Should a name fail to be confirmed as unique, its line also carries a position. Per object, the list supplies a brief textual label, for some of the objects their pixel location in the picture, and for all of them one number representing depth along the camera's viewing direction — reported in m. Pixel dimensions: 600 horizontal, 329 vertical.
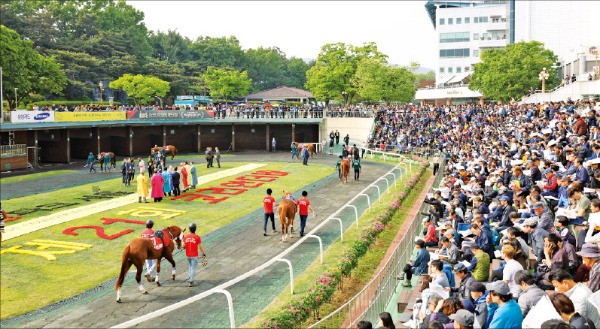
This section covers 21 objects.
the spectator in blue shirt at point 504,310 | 7.13
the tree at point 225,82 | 78.44
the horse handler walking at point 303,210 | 19.03
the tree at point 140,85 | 66.94
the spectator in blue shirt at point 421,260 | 11.98
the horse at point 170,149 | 44.94
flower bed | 10.75
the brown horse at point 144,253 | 13.25
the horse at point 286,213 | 18.54
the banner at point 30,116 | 38.47
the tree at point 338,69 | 67.62
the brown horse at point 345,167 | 31.92
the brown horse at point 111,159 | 38.00
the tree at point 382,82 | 64.88
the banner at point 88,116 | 42.47
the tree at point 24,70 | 49.22
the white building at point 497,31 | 69.12
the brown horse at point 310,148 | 46.14
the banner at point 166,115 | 48.88
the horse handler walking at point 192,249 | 14.03
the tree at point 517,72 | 61.09
